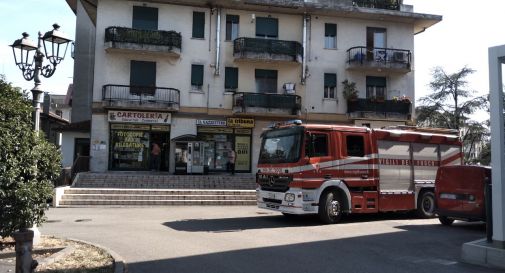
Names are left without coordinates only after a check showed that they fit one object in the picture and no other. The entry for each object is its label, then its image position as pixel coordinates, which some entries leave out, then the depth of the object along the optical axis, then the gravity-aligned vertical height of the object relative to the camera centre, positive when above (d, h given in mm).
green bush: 8172 -146
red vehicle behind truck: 12148 -685
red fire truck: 12922 -155
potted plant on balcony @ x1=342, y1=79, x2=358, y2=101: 29812 +4738
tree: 33125 +4260
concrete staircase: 18891 -1281
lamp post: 9781 +2307
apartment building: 27438 +5679
